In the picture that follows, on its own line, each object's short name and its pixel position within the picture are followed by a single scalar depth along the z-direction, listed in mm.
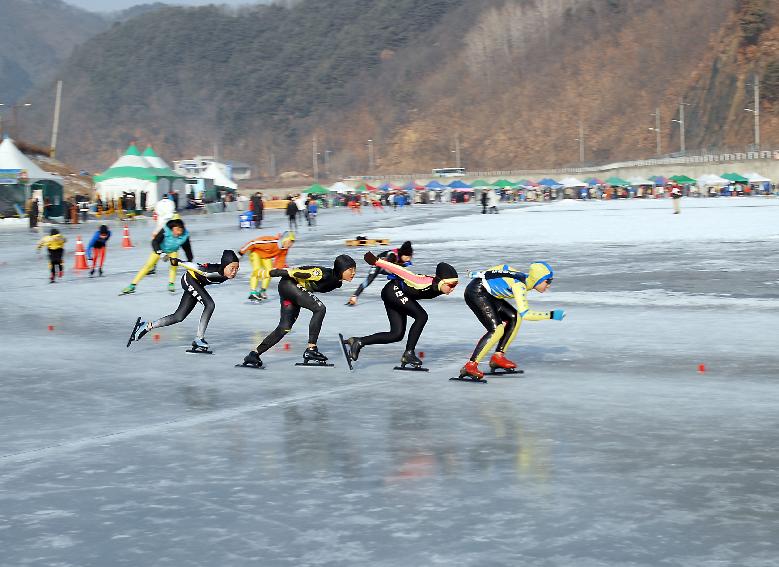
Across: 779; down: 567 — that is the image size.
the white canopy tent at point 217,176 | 108062
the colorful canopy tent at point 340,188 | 116625
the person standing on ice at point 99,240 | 23856
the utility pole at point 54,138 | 88019
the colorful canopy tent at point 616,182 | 106150
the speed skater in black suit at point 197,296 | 12984
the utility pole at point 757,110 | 109300
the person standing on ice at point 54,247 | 23984
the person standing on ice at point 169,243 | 18078
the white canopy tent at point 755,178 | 97269
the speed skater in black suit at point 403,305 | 11398
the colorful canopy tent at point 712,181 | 96662
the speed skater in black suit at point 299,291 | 11688
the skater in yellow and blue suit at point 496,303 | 10820
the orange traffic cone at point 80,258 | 27203
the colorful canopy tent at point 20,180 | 57250
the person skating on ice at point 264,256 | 17456
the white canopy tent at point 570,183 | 110125
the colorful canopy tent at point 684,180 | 98312
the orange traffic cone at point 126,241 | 36562
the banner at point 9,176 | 56969
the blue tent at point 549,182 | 110800
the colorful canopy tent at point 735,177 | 95750
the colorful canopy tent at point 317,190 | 100688
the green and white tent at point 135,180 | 76750
